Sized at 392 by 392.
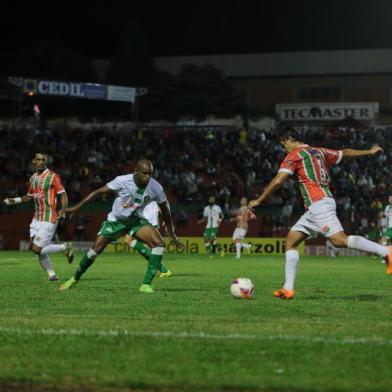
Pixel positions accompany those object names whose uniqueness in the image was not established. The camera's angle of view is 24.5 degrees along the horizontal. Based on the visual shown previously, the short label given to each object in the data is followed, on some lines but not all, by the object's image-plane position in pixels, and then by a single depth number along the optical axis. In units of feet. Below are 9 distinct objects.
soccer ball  41.09
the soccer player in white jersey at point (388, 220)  101.63
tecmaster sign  294.05
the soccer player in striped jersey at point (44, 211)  56.95
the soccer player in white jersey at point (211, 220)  123.85
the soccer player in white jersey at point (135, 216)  45.14
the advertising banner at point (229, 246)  132.05
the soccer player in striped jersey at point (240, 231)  112.78
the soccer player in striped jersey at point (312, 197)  39.27
